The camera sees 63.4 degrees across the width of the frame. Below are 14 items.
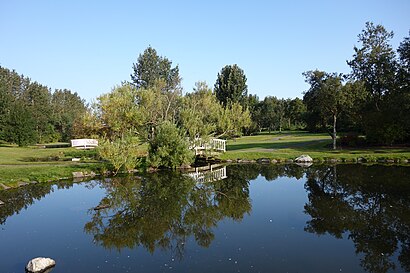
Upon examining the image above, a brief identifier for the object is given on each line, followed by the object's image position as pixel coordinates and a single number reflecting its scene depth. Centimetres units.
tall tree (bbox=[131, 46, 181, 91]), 5834
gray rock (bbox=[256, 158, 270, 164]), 2727
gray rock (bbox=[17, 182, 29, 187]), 1757
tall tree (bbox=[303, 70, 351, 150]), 3094
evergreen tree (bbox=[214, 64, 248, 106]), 6012
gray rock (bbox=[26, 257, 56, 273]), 754
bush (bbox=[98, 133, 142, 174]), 2052
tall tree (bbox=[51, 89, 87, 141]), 6091
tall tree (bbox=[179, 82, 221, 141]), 2480
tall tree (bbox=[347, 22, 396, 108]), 3253
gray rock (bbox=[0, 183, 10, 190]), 1655
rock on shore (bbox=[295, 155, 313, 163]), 2666
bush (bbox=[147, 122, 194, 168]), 2289
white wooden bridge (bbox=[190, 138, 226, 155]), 2534
